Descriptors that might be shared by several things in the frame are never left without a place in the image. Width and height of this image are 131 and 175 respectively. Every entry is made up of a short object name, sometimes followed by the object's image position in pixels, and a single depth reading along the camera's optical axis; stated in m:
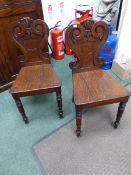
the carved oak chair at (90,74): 1.14
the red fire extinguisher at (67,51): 2.59
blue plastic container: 1.96
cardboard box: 1.89
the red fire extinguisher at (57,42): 2.26
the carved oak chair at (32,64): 1.29
